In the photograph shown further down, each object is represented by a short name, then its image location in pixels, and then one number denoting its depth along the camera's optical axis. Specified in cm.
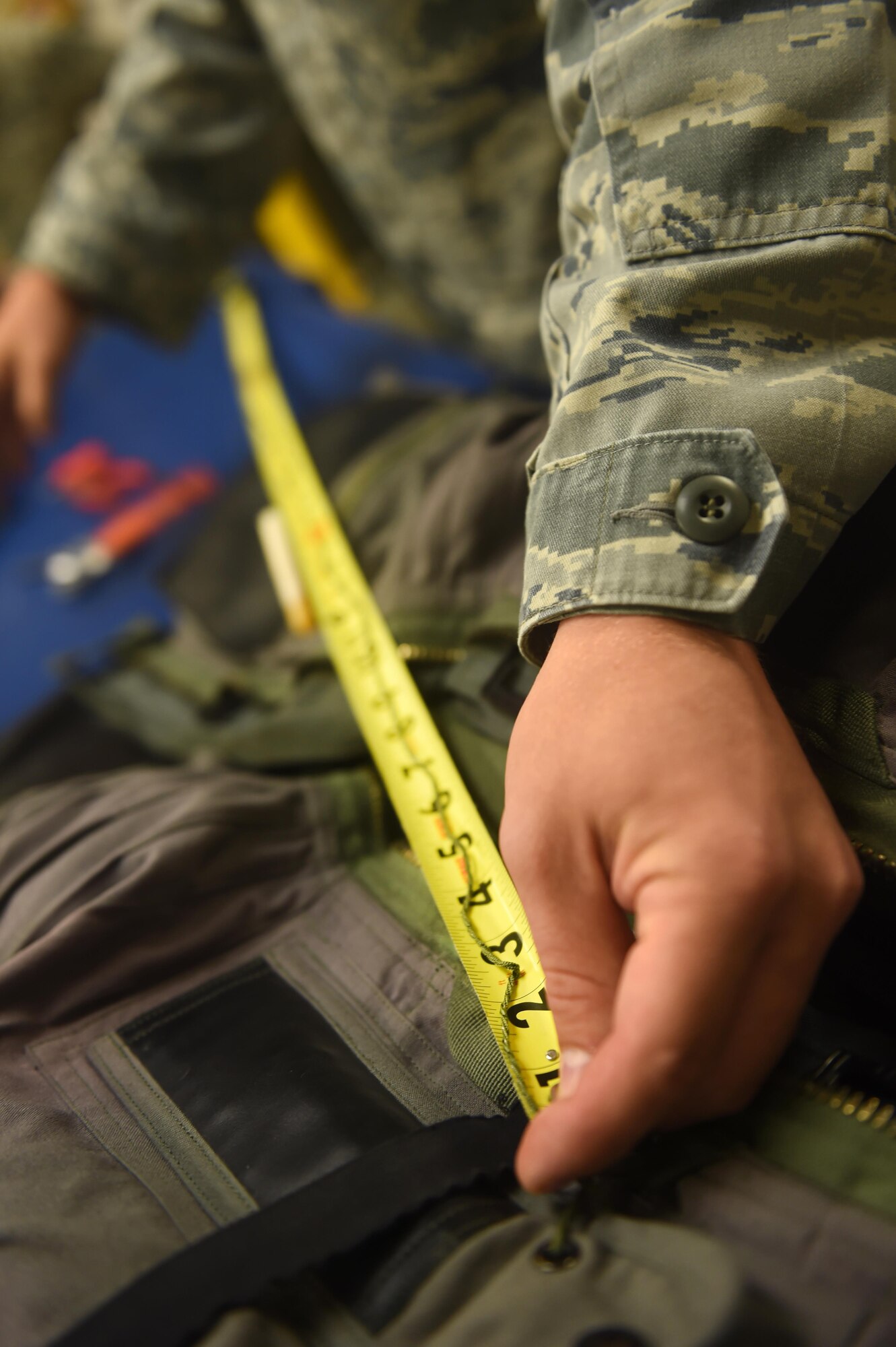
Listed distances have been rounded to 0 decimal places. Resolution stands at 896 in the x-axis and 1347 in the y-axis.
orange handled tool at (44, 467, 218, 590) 149
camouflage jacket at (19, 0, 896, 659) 53
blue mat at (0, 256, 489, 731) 146
